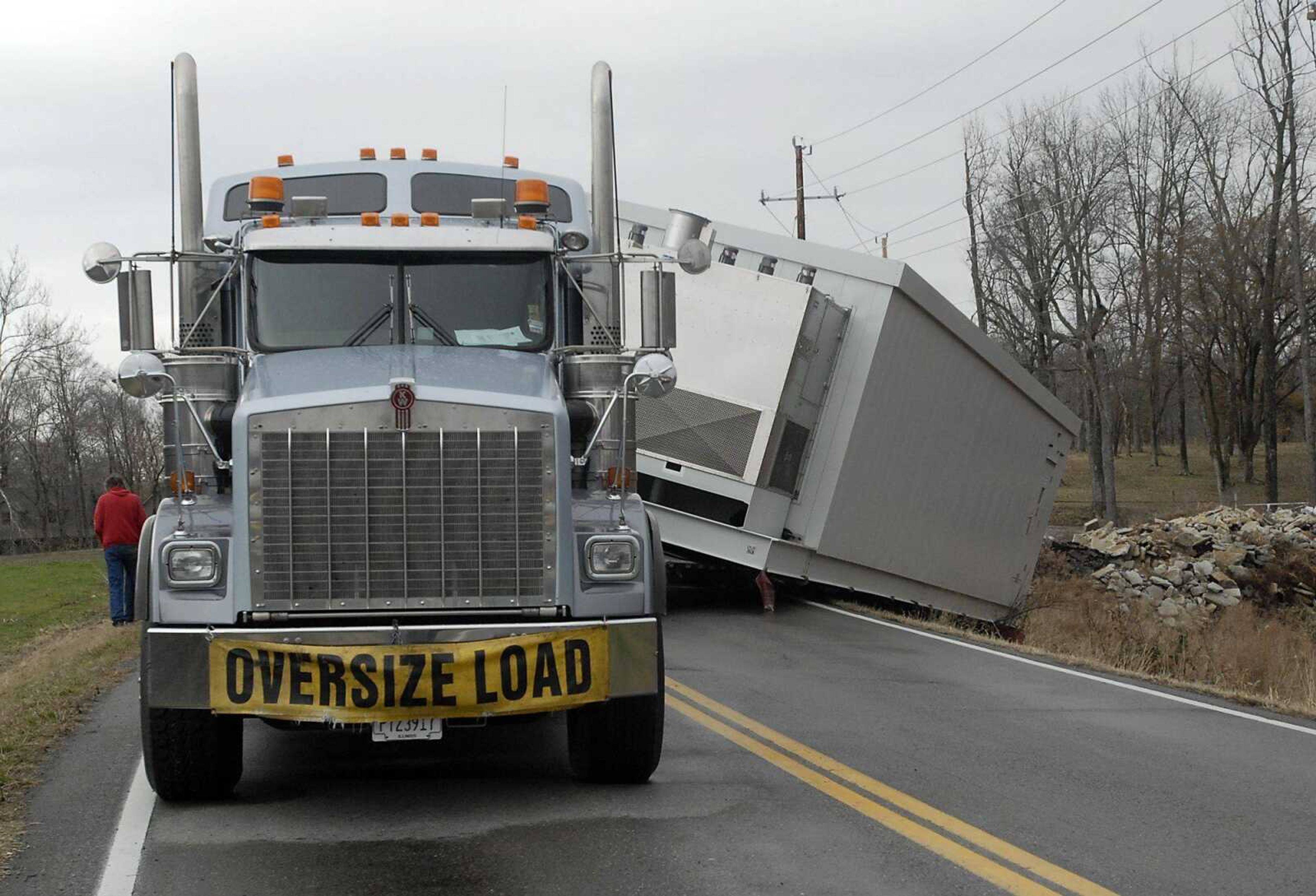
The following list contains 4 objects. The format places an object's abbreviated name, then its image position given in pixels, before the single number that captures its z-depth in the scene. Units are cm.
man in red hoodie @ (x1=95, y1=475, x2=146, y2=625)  1661
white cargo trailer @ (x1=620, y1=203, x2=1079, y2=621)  1605
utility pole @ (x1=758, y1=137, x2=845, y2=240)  4684
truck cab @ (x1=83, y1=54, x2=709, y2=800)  630
